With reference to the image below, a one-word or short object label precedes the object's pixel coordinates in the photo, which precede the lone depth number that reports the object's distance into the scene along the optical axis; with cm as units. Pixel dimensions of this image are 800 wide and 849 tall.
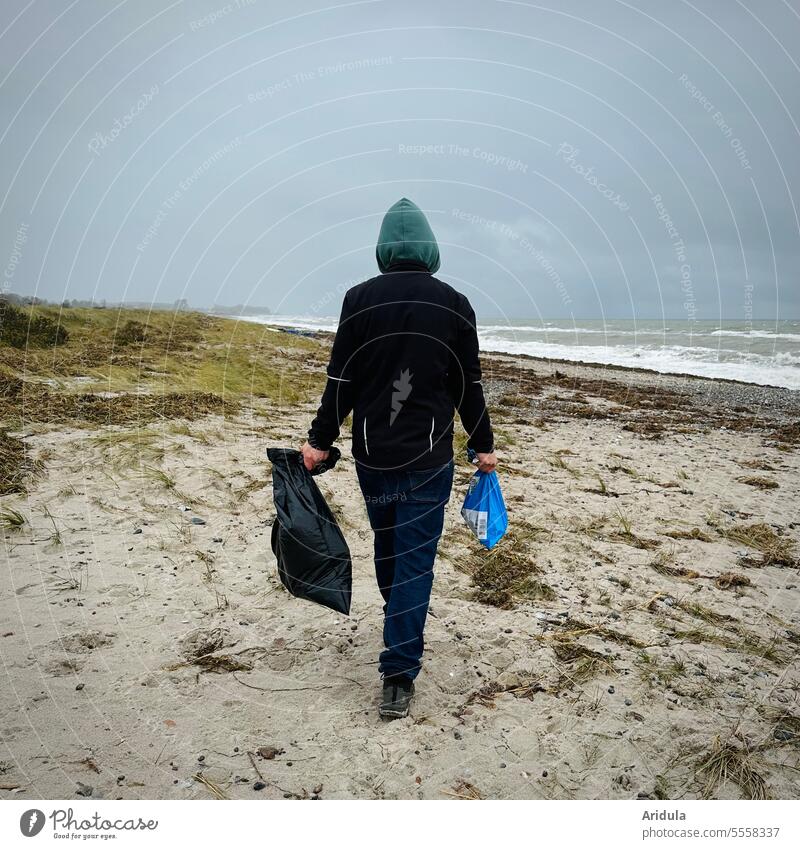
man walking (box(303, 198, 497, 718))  274
